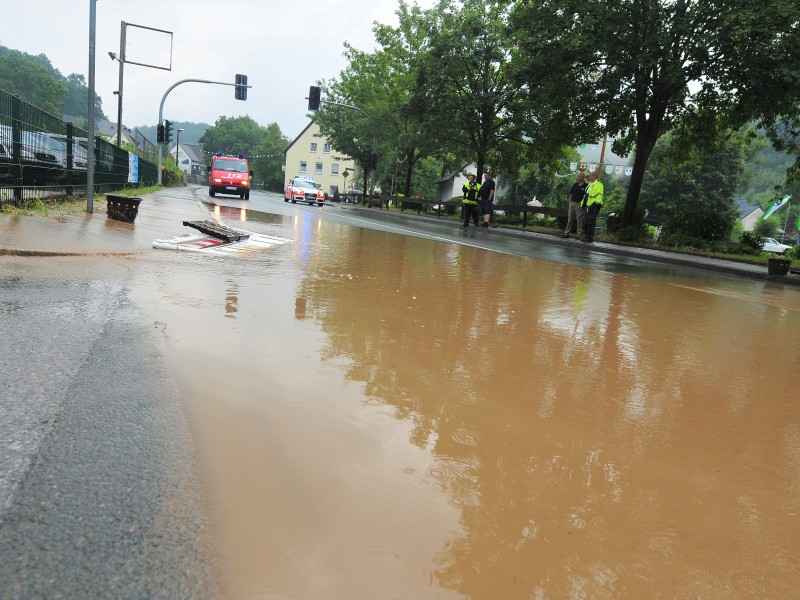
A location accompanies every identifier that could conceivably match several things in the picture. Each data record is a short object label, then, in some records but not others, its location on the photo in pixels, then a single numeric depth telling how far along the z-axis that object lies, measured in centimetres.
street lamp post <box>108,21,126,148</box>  2389
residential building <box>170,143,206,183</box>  13180
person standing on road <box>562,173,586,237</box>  1874
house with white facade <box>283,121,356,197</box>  9369
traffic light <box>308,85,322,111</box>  3109
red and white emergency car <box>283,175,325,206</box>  3653
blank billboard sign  2359
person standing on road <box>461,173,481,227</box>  2217
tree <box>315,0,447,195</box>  2719
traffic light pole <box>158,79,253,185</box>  2999
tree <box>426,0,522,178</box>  2581
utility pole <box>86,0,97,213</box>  1099
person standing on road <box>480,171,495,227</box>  2204
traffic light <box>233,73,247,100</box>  2956
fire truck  3177
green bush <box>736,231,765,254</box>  1697
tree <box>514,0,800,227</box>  1361
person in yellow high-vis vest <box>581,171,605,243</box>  1712
